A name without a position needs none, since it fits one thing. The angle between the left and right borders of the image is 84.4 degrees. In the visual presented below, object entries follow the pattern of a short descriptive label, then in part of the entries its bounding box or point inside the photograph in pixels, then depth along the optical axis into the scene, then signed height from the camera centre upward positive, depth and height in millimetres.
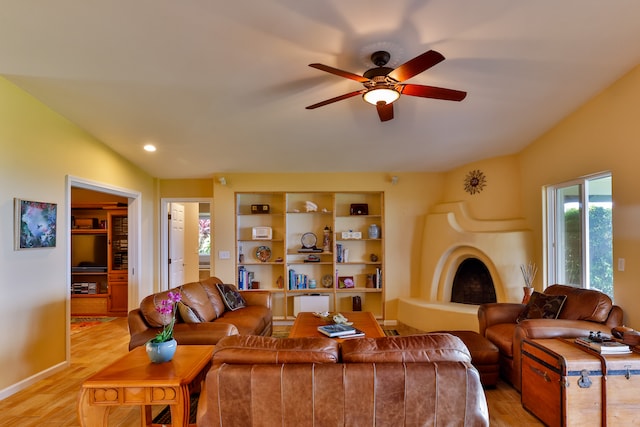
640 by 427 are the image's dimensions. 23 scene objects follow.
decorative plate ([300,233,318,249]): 5664 -257
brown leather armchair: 2842 -851
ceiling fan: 2221 +954
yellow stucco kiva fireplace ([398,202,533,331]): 4543 -497
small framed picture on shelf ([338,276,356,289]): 5555 -933
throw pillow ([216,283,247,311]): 4126 -869
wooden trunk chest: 2309 -1109
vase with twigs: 4344 -623
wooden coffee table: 3270 -1024
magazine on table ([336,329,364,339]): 3131 -993
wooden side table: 1897 -904
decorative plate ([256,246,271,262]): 5613 -474
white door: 5953 -340
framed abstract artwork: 3191 +15
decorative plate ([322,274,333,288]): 5601 -909
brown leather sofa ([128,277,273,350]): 2969 -905
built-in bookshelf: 5539 -339
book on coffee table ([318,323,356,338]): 3148 -975
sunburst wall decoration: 5102 +607
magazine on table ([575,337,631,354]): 2371 -848
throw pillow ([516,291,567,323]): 3239 -795
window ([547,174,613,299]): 3465 -121
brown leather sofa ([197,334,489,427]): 1666 -810
